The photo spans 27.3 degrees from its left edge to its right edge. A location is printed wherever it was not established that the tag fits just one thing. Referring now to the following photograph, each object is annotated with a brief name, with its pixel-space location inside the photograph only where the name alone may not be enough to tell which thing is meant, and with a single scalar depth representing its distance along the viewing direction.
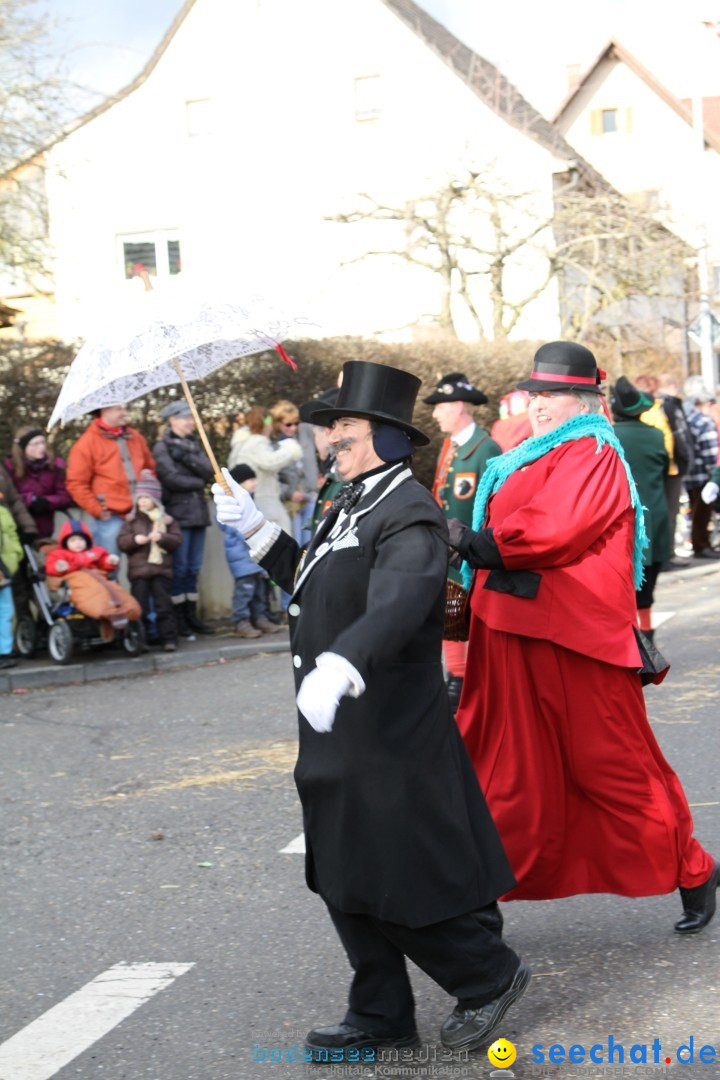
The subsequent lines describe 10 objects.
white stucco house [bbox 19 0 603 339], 30.61
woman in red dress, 4.64
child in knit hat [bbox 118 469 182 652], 11.57
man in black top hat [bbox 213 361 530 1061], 3.75
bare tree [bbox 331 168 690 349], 23.05
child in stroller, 10.99
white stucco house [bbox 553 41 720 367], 52.12
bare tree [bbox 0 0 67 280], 14.59
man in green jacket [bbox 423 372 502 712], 8.89
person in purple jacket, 11.46
